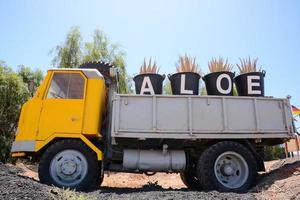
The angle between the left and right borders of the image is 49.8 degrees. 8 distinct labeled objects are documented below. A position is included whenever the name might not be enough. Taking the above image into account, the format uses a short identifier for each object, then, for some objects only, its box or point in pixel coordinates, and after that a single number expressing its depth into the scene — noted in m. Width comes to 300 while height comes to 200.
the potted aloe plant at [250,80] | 7.99
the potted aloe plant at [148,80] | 7.88
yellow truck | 6.99
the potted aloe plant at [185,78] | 7.81
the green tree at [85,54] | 21.86
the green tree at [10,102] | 17.20
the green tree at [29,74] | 24.22
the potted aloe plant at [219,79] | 7.91
